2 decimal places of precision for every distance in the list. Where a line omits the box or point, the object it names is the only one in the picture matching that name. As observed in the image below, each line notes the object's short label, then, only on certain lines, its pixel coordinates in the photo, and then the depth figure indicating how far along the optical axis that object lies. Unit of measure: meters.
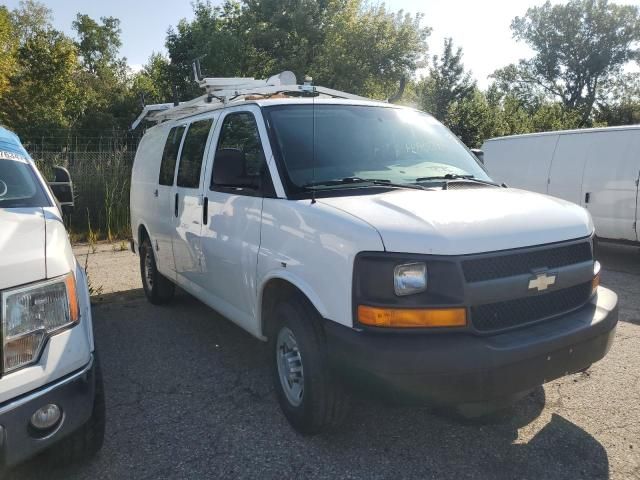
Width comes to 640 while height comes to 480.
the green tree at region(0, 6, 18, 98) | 23.00
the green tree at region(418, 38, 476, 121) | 32.34
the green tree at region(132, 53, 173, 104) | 31.56
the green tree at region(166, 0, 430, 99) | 24.62
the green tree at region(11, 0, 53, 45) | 44.53
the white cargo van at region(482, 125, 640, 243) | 7.77
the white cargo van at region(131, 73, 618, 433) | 2.48
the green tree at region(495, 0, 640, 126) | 41.44
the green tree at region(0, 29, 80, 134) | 25.78
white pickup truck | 2.18
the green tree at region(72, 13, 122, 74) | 52.41
